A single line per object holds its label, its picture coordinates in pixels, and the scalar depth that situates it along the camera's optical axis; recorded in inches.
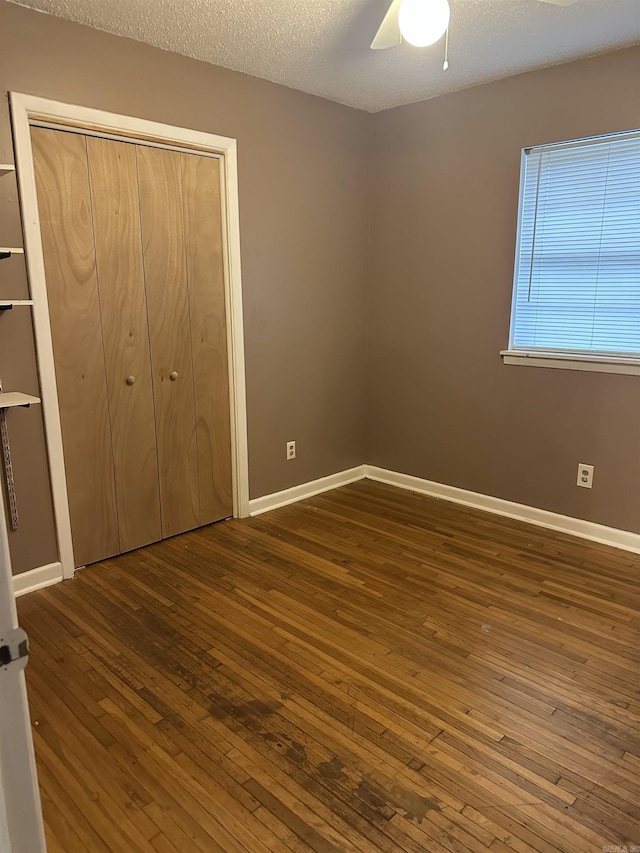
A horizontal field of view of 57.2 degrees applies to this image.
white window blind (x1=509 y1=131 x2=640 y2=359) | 115.6
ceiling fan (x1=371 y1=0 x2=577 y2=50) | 73.9
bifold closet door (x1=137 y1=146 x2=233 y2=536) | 116.6
